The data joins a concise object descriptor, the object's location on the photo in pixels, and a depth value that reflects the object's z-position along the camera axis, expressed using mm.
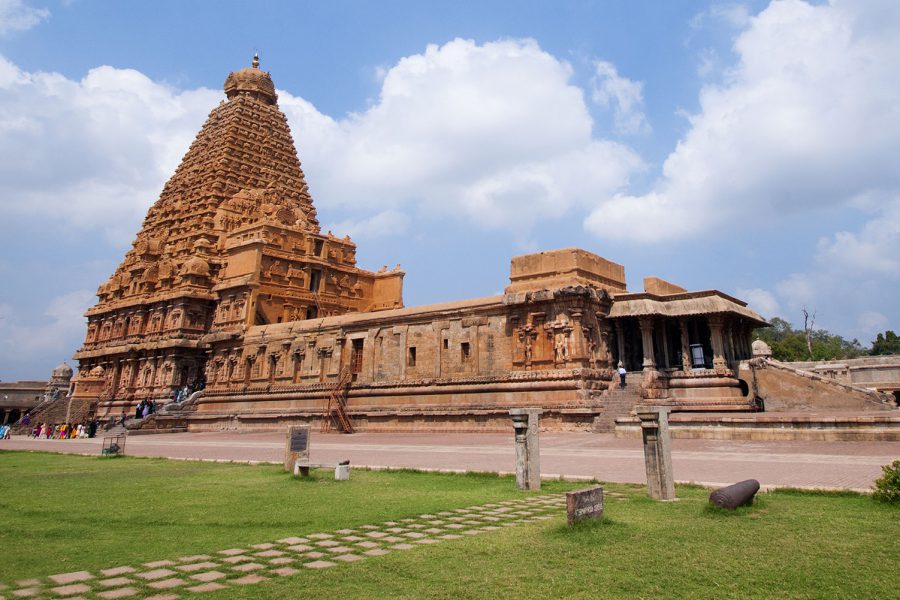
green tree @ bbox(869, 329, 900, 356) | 73000
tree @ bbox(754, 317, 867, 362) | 62000
